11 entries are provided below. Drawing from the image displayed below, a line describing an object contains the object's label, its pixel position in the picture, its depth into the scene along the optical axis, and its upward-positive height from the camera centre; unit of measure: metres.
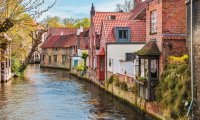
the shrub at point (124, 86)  28.48 -2.08
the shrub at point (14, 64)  57.34 -0.90
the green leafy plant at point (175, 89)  17.29 -1.49
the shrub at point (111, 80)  34.03 -1.94
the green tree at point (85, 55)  52.61 +0.39
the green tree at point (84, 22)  115.05 +10.62
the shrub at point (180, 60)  20.08 -0.12
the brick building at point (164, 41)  22.09 +0.95
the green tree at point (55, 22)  123.72 +11.81
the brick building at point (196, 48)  16.70 +0.42
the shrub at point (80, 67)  53.30 -1.30
